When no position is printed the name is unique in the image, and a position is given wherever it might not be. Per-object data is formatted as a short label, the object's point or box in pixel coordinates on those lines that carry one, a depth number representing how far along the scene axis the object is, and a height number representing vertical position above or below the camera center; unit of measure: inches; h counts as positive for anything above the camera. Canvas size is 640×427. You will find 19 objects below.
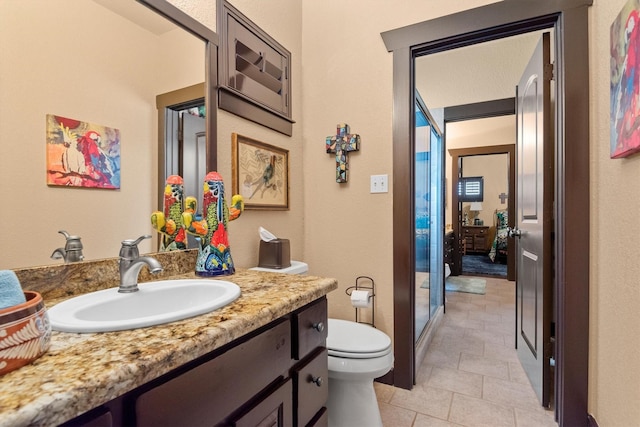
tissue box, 64.3 -9.1
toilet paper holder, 75.3 -19.8
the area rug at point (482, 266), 206.8 -41.4
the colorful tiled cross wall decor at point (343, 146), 75.4 +15.6
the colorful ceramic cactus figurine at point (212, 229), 46.2 -2.9
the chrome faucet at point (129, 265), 35.1 -6.3
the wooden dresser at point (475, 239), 267.7 -25.3
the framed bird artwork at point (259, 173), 62.6 +8.2
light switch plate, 72.8 +6.3
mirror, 32.2 +12.9
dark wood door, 65.0 -2.6
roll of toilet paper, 69.5 -20.1
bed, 236.7 -25.7
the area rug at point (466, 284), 163.5 -42.5
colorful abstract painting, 40.1 +18.0
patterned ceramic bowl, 18.0 -7.6
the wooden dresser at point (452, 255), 185.8 -28.1
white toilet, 53.7 -28.8
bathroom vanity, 16.6 -11.2
